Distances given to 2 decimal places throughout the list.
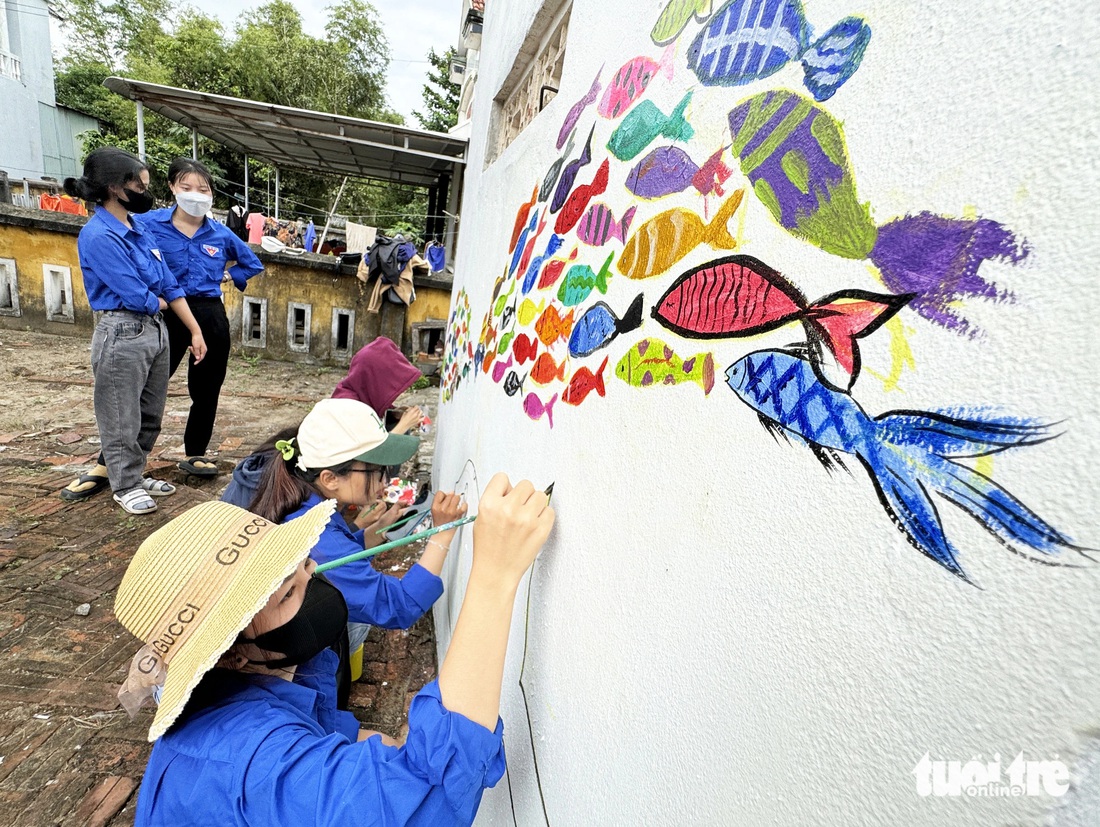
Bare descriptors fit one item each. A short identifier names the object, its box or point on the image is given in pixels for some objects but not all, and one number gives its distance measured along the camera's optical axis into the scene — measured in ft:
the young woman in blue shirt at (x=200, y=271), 10.53
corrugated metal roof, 24.04
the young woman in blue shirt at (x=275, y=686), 2.75
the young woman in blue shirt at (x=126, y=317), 8.84
